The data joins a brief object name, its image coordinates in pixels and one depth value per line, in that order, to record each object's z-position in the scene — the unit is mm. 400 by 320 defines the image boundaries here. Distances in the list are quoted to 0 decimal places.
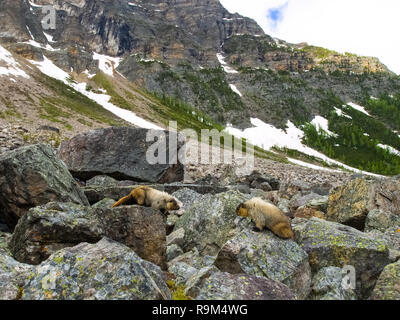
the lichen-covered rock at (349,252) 7086
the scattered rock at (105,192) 13752
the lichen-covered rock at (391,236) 9131
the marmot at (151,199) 10602
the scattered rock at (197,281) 5574
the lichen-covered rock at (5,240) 6947
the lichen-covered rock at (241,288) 5309
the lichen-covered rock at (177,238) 9875
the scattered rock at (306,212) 13953
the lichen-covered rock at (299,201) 16609
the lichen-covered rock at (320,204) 14123
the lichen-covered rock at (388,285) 5828
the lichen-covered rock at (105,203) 10188
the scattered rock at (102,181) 17686
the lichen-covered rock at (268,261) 6621
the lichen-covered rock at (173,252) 8966
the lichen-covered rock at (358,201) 12047
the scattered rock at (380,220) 10773
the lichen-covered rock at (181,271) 6562
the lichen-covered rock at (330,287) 6020
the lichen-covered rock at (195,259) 7837
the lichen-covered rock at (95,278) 4867
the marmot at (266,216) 8055
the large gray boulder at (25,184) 9562
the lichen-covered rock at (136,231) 7637
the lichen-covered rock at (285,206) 14884
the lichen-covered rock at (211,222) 9414
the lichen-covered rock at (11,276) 4844
